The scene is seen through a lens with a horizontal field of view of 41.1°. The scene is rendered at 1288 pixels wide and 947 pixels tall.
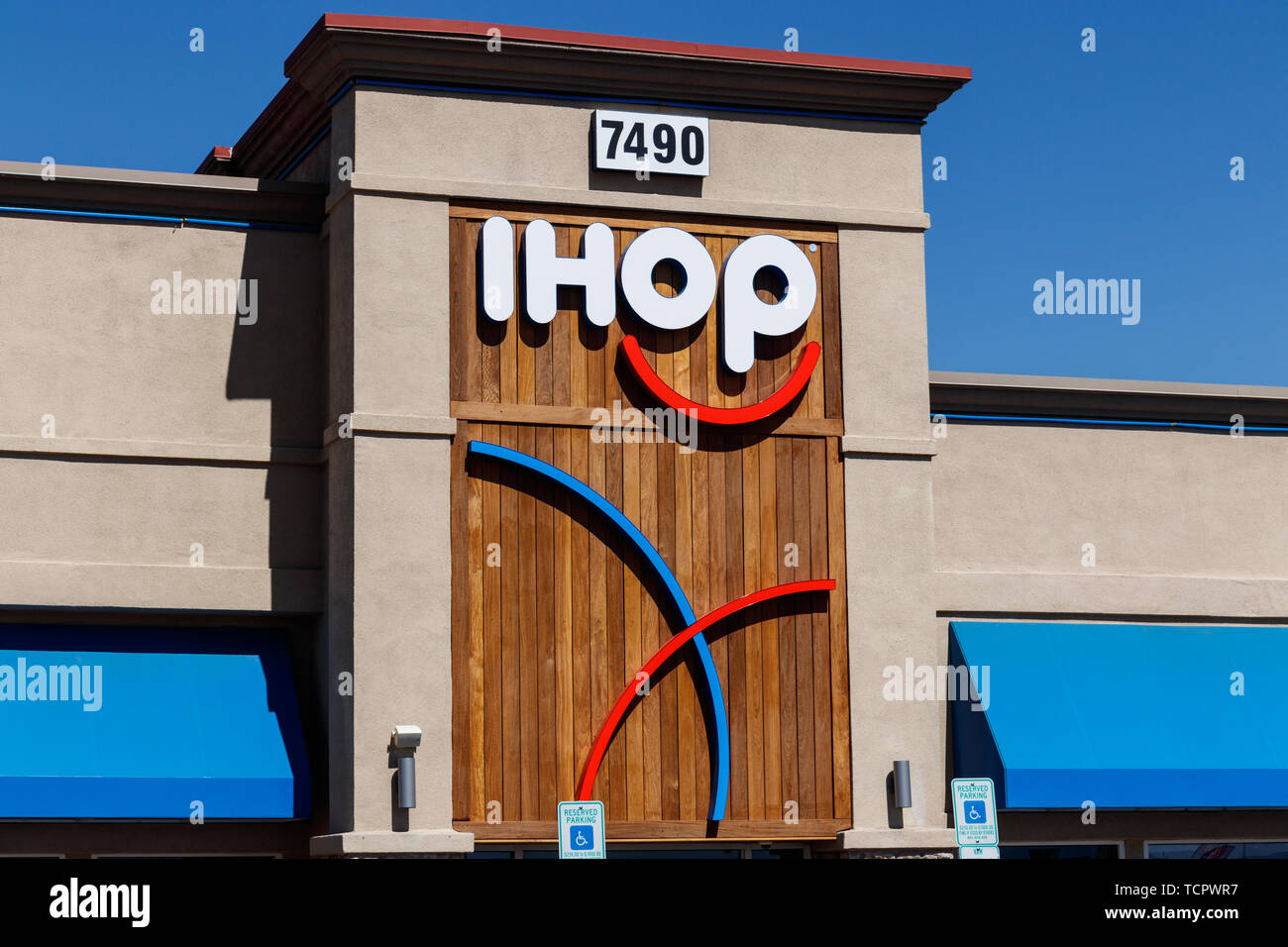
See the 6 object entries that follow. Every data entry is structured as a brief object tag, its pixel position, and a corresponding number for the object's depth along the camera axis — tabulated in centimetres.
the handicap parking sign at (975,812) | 1634
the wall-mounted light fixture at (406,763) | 1619
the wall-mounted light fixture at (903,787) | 1783
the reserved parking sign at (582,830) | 1591
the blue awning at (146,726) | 1606
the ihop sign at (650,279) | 1745
